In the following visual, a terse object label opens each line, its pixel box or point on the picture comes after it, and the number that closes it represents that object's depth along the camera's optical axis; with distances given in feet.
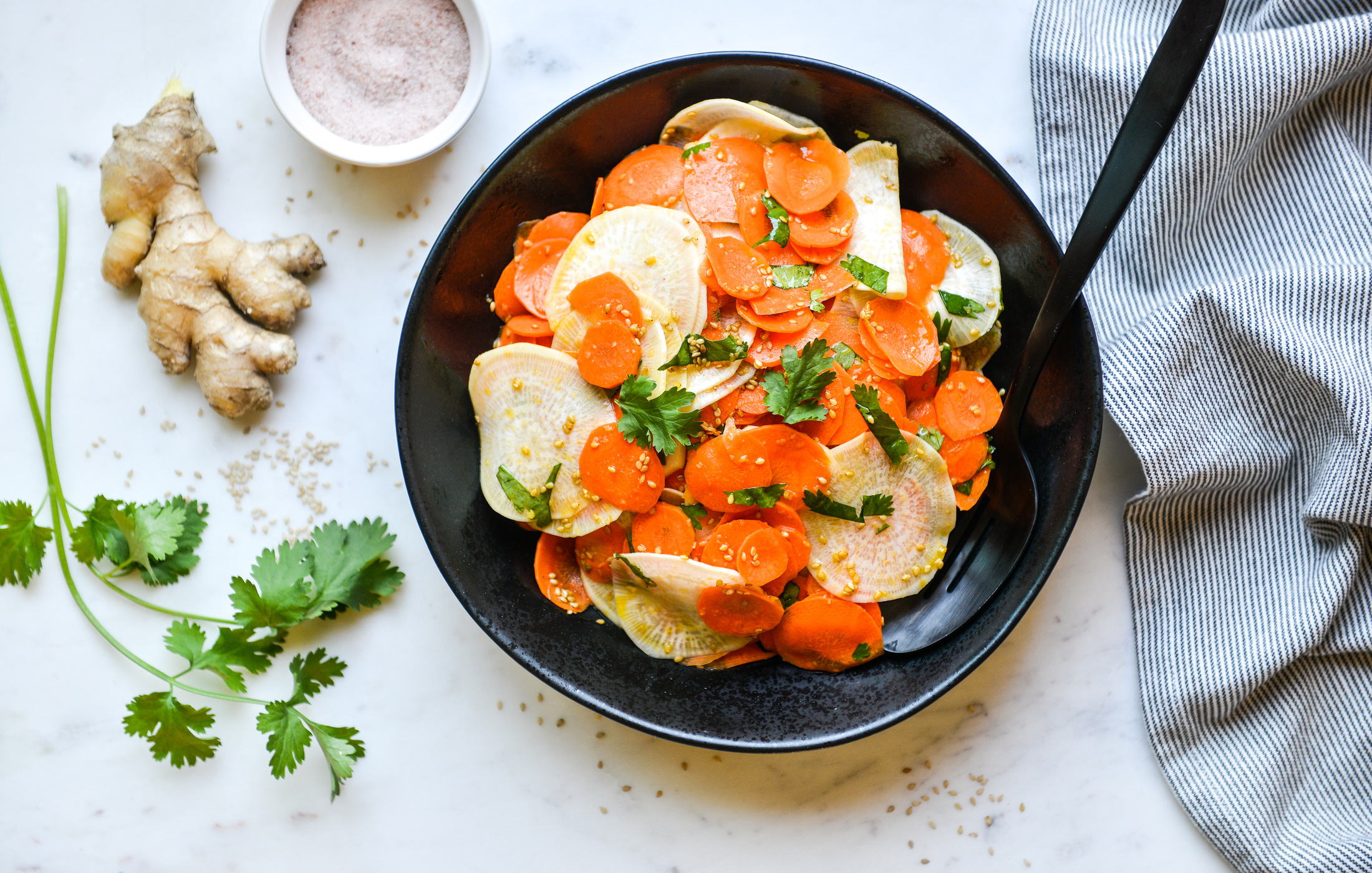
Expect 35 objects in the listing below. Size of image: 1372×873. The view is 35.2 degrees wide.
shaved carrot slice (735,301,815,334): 2.42
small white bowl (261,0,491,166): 2.52
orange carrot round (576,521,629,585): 2.47
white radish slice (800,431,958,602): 2.42
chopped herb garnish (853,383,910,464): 2.39
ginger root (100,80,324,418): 2.56
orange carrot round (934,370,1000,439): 2.45
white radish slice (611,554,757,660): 2.40
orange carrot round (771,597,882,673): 2.44
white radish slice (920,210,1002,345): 2.46
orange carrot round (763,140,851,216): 2.43
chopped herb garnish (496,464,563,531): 2.44
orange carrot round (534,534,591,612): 2.50
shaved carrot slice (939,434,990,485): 2.45
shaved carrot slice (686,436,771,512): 2.40
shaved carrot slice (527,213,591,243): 2.50
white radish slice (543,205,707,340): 2.42
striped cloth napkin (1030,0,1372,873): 2.48
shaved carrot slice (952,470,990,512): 2.47
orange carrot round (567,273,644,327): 2.41
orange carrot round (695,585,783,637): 2.40
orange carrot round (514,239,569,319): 2.48
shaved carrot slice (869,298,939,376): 2.41
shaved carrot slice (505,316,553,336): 2.47
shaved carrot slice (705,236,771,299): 2.41
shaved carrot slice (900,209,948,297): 2.45
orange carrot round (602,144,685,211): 2.47
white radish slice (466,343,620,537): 2.43
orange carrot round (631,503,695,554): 2.44
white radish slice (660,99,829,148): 2.46
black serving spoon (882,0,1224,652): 2.23
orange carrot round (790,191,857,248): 2.43
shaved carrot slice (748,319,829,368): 2.43
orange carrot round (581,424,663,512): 2.40
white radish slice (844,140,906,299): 2.42
